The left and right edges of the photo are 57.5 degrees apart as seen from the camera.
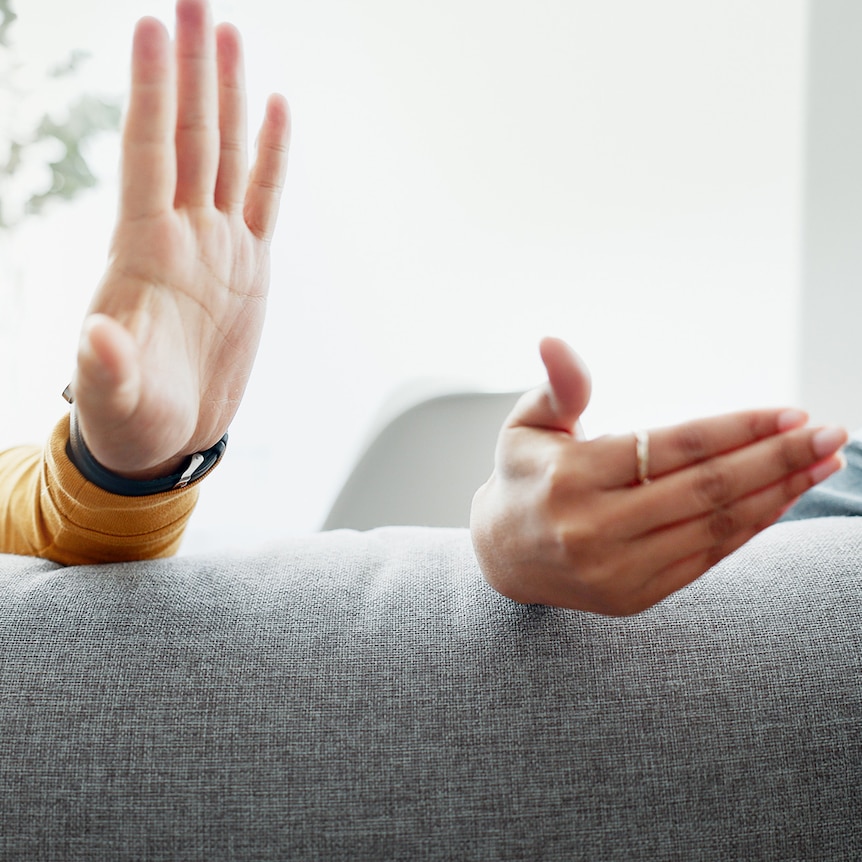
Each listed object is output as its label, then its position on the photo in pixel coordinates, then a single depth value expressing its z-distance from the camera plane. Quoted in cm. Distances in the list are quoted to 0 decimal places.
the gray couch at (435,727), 44
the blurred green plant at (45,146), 179
